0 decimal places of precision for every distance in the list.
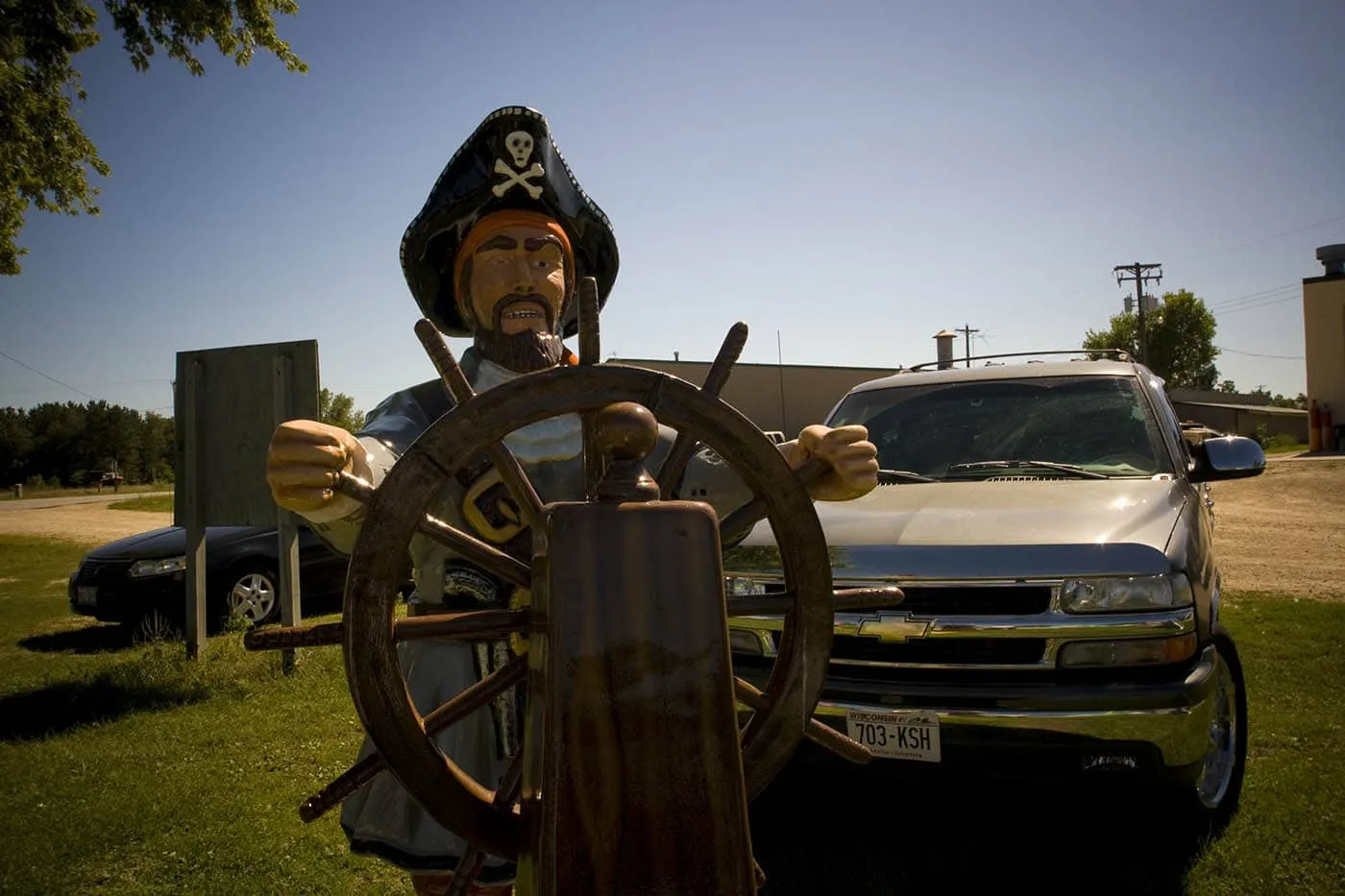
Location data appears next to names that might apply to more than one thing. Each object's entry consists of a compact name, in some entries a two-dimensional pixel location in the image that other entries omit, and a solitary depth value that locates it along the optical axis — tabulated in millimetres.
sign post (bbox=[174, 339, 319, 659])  6109
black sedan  7633
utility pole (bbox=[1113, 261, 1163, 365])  41791
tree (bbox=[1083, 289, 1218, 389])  47531
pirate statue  1354
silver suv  2768
